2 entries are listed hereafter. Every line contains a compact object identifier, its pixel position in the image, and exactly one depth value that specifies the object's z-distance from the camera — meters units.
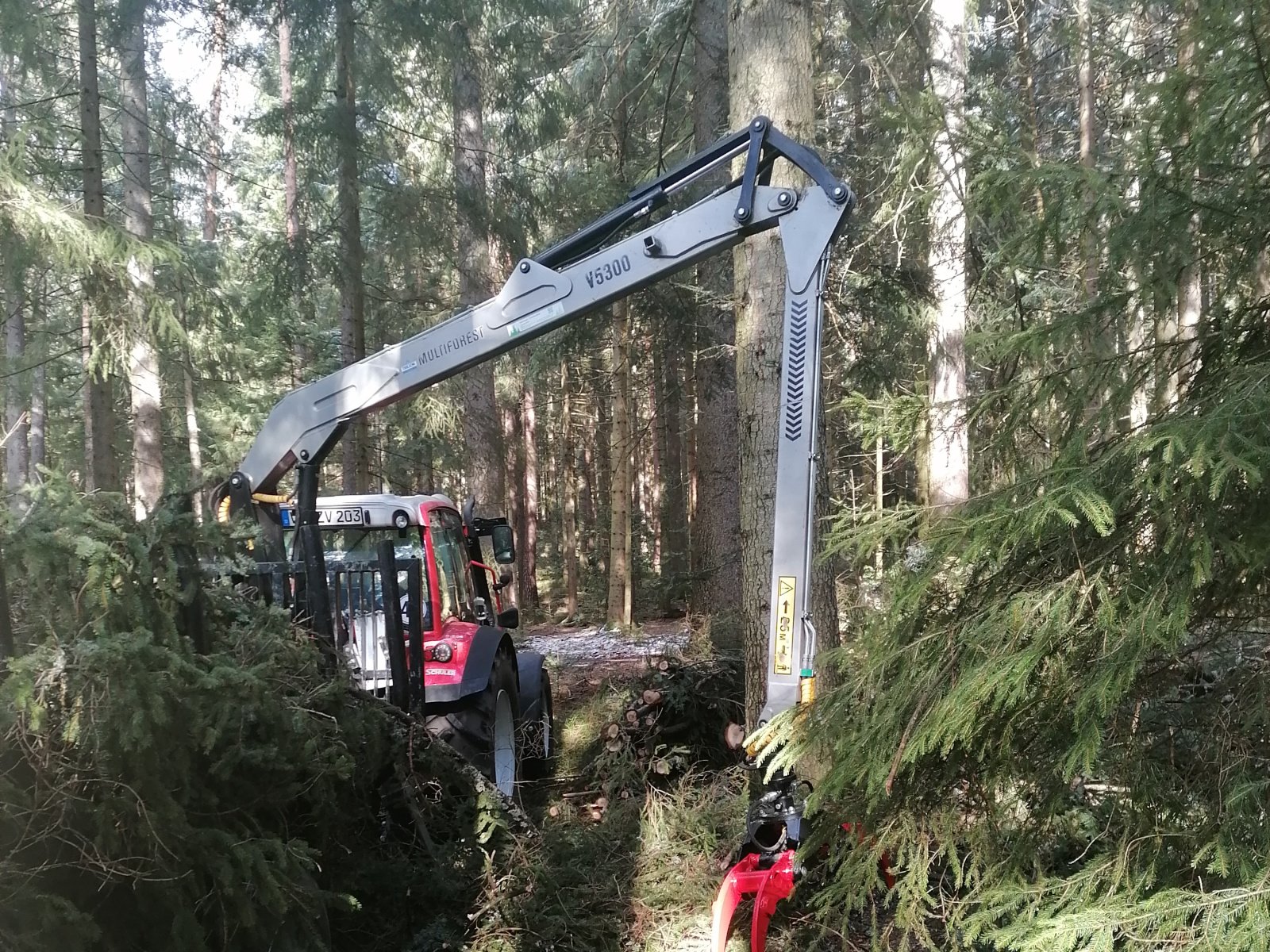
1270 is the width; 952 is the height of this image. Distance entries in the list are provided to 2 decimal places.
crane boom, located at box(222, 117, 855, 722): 3.95
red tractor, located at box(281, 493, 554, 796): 5.78
